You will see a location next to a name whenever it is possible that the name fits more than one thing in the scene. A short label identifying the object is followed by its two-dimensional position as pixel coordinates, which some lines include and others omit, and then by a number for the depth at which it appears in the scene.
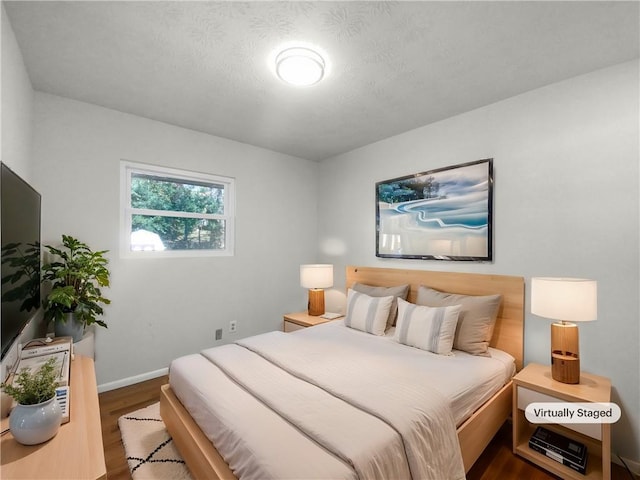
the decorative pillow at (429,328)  2.22
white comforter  1.16
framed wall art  2.58
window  2.91
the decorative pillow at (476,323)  2.23
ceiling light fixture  1.87
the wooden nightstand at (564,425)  1.67
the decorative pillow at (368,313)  2.73
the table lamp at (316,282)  3.43
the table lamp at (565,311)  1.78
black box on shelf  1.74
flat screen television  1.16
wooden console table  0.97
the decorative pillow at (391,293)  2.89
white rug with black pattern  1.75
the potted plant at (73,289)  2.17
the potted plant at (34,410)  1.08
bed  1.27
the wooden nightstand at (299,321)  3.18
